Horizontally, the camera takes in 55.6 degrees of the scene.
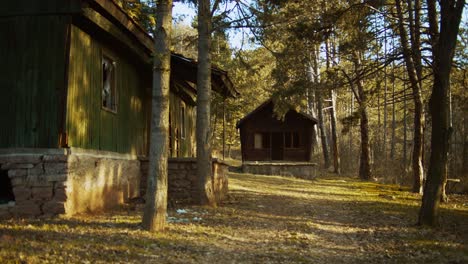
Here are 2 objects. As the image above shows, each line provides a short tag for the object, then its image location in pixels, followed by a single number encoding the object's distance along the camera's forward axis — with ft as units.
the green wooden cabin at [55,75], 28.22
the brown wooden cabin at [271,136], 95.55
